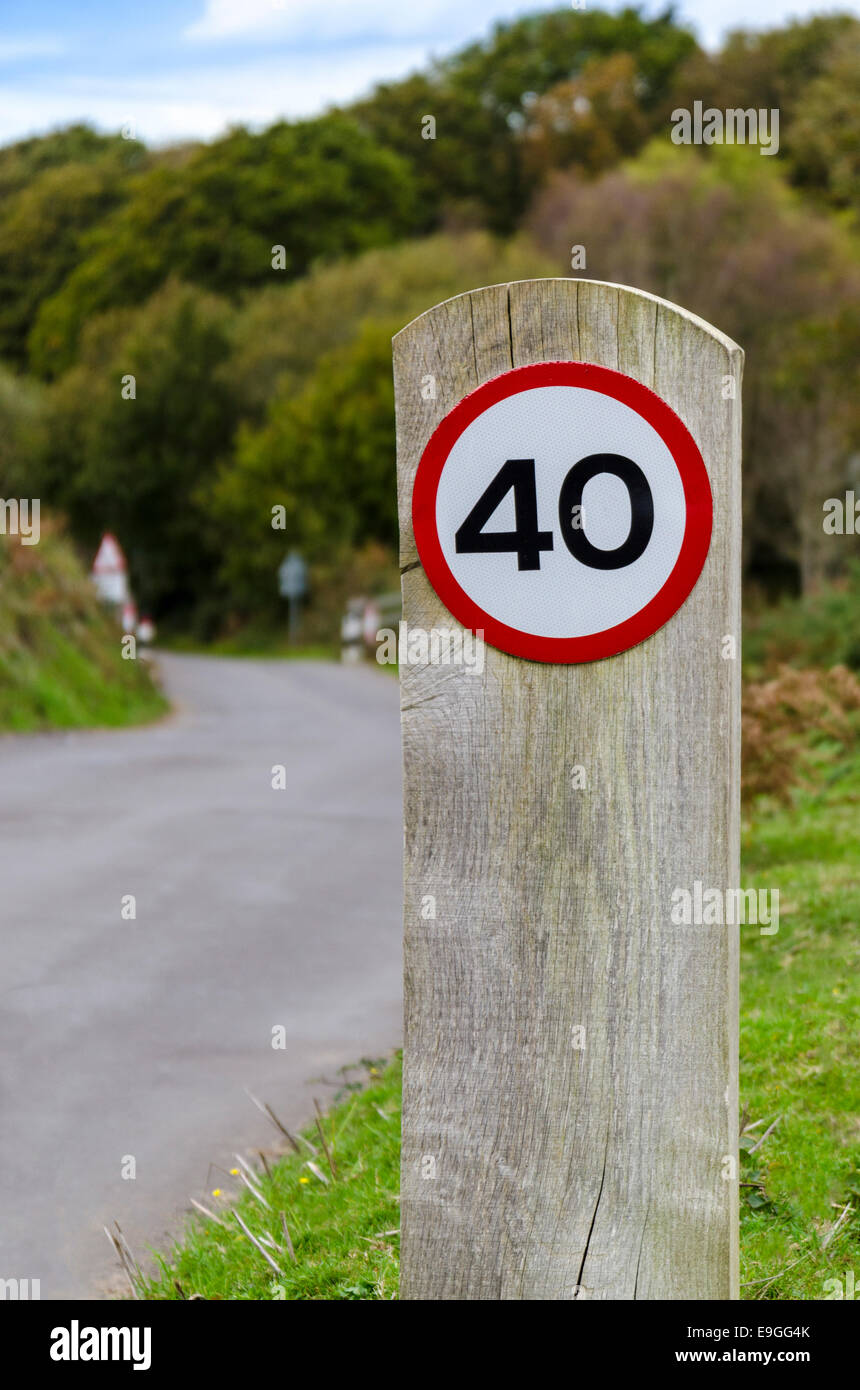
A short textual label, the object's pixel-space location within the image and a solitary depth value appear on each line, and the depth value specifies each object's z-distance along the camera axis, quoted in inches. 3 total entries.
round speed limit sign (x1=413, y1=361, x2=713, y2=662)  196.9
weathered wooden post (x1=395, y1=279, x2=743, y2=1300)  196.9
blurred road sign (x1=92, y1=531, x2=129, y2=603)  1717.5
